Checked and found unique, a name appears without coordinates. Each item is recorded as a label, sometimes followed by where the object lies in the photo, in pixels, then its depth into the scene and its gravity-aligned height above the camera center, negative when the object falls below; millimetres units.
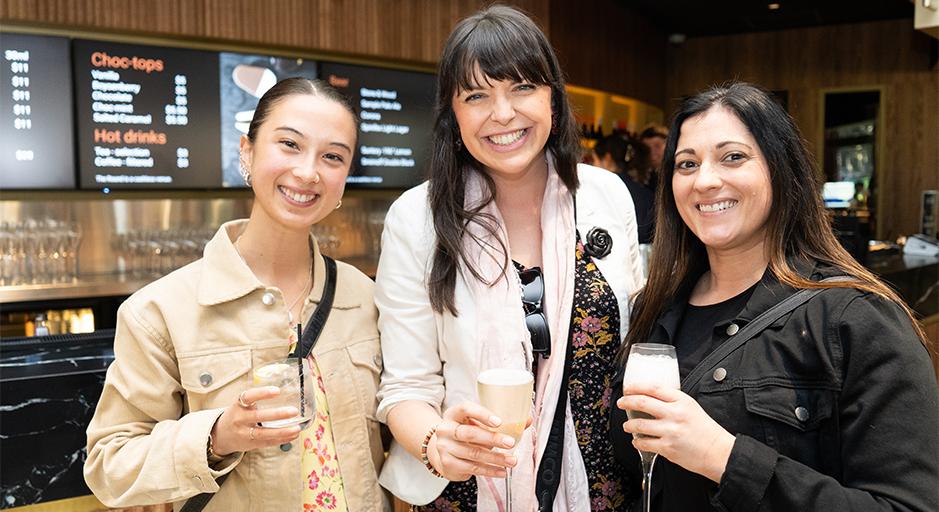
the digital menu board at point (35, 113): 4359 +564
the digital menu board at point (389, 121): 5715 +694
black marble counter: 1979 -601
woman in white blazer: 1714 -234
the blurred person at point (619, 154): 5666 +408
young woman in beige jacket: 1487 -331
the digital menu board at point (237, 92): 5078 +799
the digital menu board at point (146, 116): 4598 +591
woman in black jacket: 1268 -275
